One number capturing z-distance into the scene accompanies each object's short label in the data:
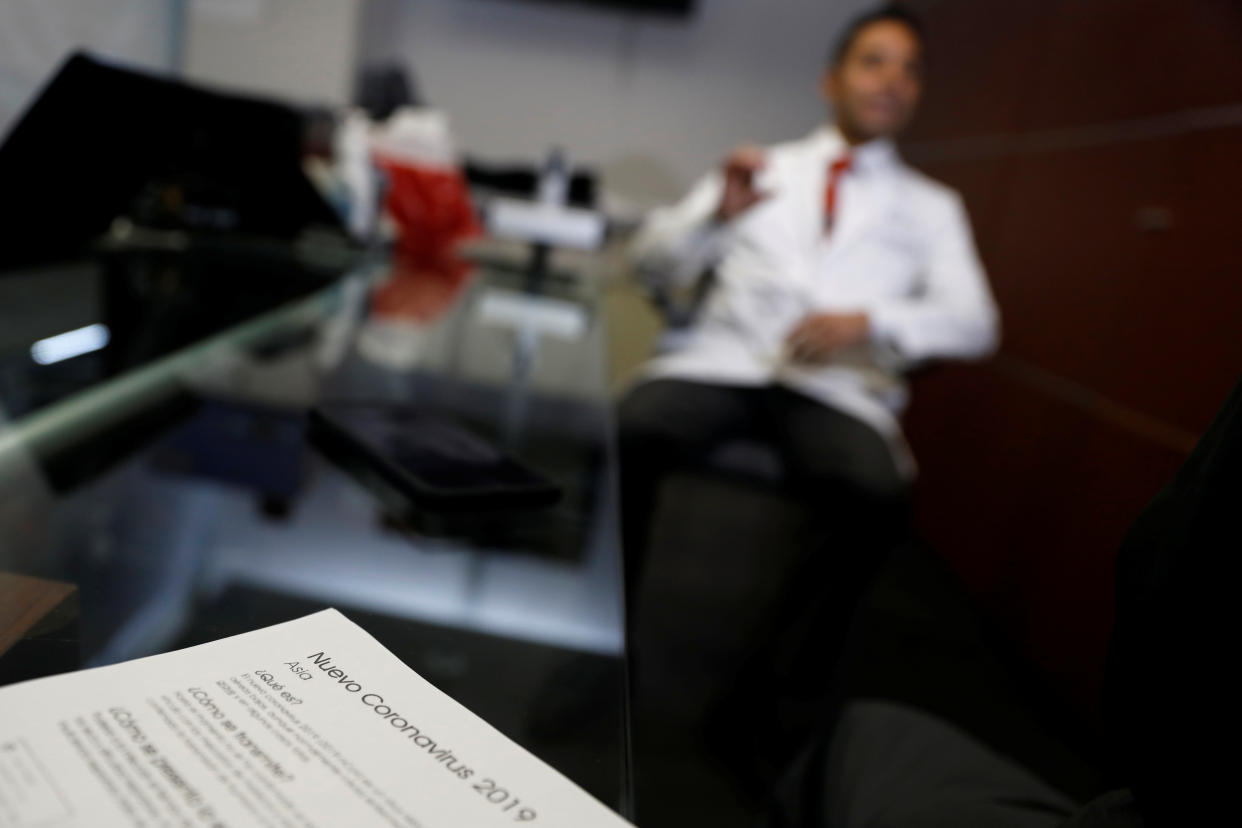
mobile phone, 0.65
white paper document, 0.30
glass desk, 0.42
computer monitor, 0.94
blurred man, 1.60
